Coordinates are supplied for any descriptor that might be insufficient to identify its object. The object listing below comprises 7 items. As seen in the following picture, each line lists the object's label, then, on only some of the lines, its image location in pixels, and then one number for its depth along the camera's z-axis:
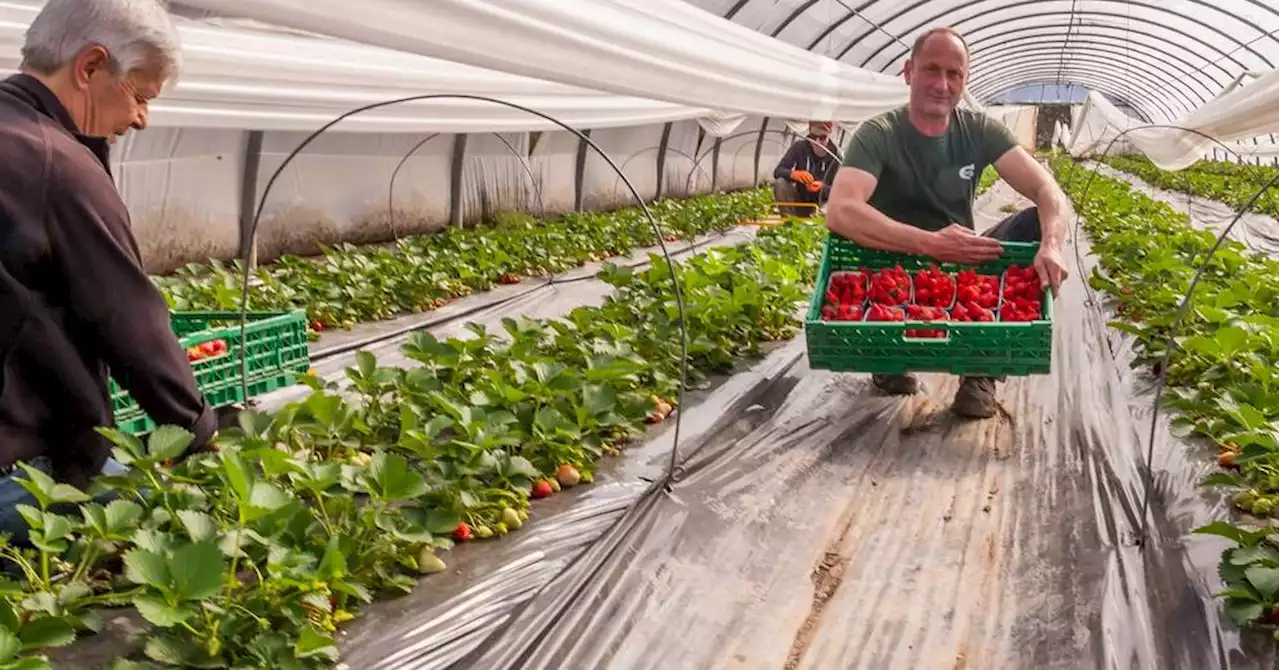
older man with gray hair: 2.21
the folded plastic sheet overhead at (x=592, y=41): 2.77
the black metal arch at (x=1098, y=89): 35.38
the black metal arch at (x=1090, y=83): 32.09
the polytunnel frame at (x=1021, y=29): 15.71
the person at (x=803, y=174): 10.75
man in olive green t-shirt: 4.05
